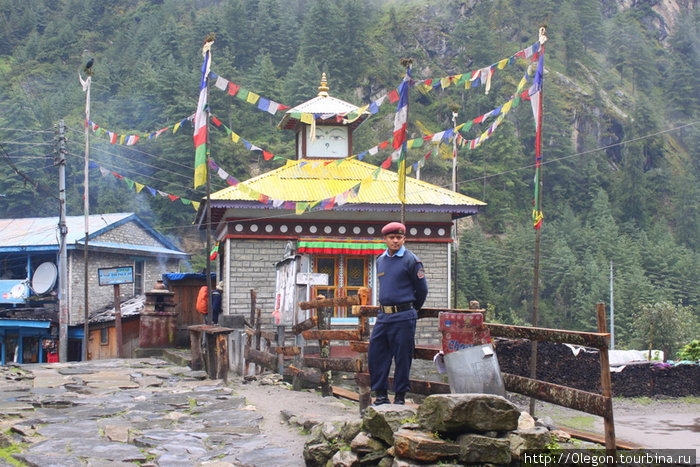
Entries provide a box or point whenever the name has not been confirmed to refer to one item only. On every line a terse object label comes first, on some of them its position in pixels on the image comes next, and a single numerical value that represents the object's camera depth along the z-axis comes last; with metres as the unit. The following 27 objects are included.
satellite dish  29.39
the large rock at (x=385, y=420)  5.51
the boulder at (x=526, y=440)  5.16
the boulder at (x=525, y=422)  5.47
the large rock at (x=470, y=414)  5.10
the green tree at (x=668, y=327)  39.59
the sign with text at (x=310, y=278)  11.80
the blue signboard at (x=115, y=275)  17.64
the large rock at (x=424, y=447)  5.05
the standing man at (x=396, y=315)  7.07
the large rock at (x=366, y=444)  5.51
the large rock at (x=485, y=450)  5.05
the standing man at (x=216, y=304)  18.72
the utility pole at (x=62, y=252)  24.67
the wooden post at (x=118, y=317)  17.83
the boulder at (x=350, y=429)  5.84
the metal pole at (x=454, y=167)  23.40
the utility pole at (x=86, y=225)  25.10
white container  6.32
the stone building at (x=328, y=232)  19.02
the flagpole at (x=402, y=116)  15.89
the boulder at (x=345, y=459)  5.51
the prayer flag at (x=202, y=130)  16.42
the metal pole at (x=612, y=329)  45.78
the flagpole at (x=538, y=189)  13.48
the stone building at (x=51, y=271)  29.48
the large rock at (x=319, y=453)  5.88
